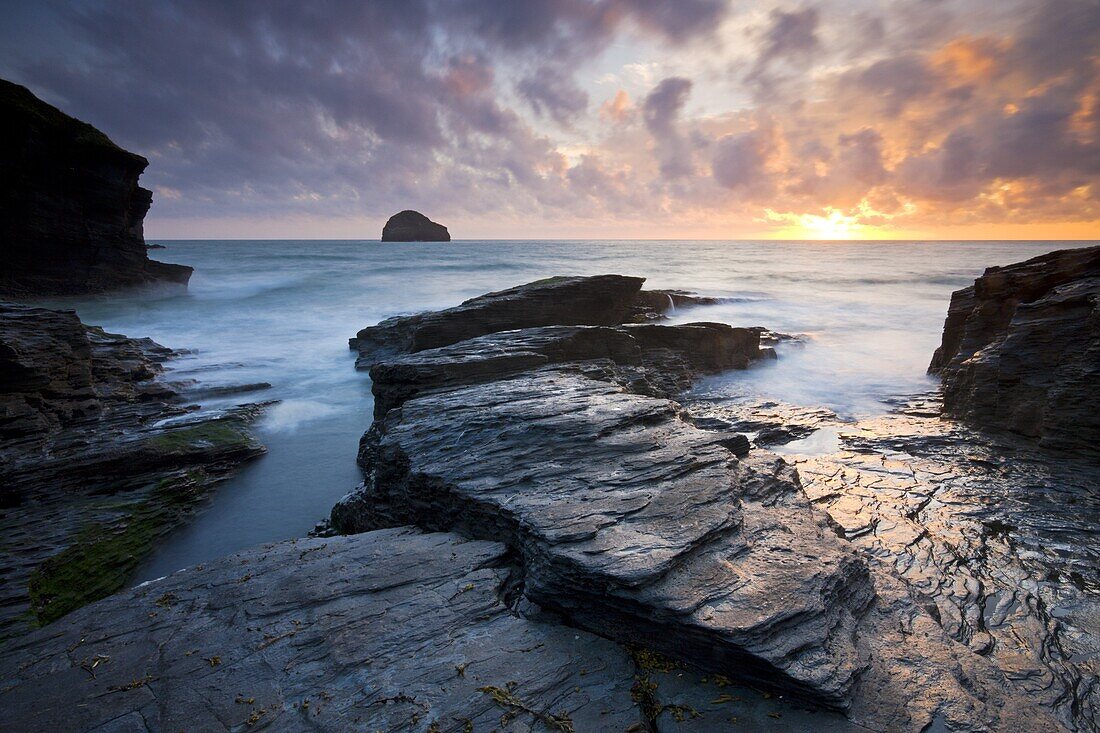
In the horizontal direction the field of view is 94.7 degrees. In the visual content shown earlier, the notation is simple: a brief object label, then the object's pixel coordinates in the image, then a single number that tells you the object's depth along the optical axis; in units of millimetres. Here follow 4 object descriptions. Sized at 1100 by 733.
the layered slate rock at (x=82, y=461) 7535
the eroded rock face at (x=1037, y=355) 8875
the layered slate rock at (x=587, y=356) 10617
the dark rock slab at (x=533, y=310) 14969
